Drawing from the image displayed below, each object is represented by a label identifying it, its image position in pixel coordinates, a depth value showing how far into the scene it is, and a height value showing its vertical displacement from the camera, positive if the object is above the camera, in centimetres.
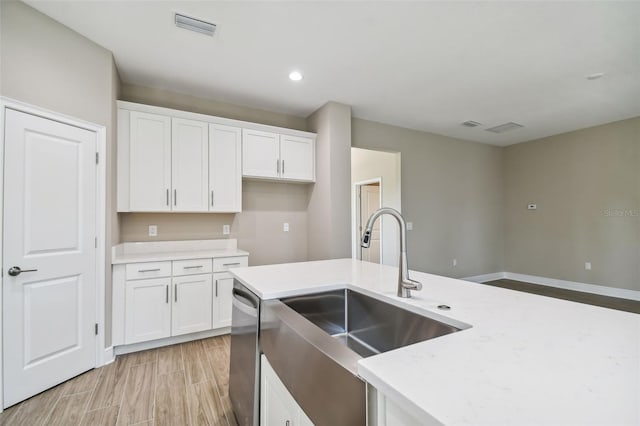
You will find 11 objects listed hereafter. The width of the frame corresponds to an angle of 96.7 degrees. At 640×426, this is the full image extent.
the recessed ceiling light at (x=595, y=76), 310 +154
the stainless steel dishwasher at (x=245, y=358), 145 -79
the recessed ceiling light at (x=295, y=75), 300 +152
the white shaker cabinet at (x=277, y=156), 351 +79
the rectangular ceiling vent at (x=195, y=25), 221 +155
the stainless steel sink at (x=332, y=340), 78 -49
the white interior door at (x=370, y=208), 603 +19
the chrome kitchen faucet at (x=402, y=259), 123 -19
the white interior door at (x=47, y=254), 197 -26
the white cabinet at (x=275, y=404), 104 -77
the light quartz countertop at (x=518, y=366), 52 -36
